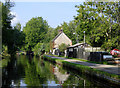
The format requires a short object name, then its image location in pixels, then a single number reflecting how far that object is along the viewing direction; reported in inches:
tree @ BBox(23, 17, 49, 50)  4613.7
